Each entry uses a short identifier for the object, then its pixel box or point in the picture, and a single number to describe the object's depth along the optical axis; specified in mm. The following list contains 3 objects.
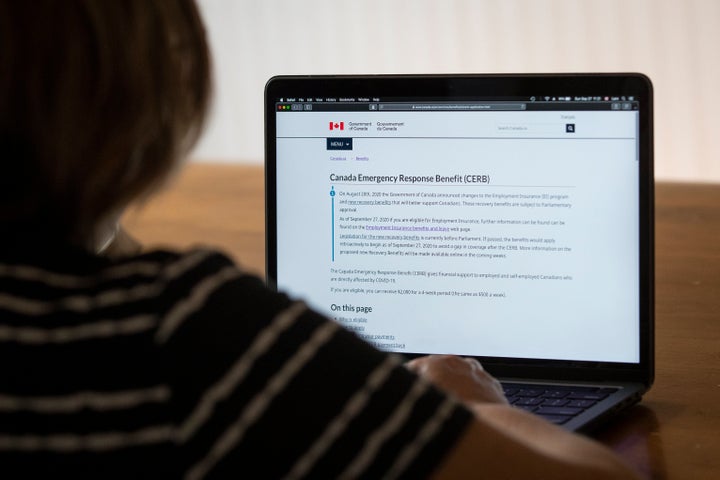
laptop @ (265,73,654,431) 1404
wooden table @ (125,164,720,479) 1339
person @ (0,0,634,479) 1076
